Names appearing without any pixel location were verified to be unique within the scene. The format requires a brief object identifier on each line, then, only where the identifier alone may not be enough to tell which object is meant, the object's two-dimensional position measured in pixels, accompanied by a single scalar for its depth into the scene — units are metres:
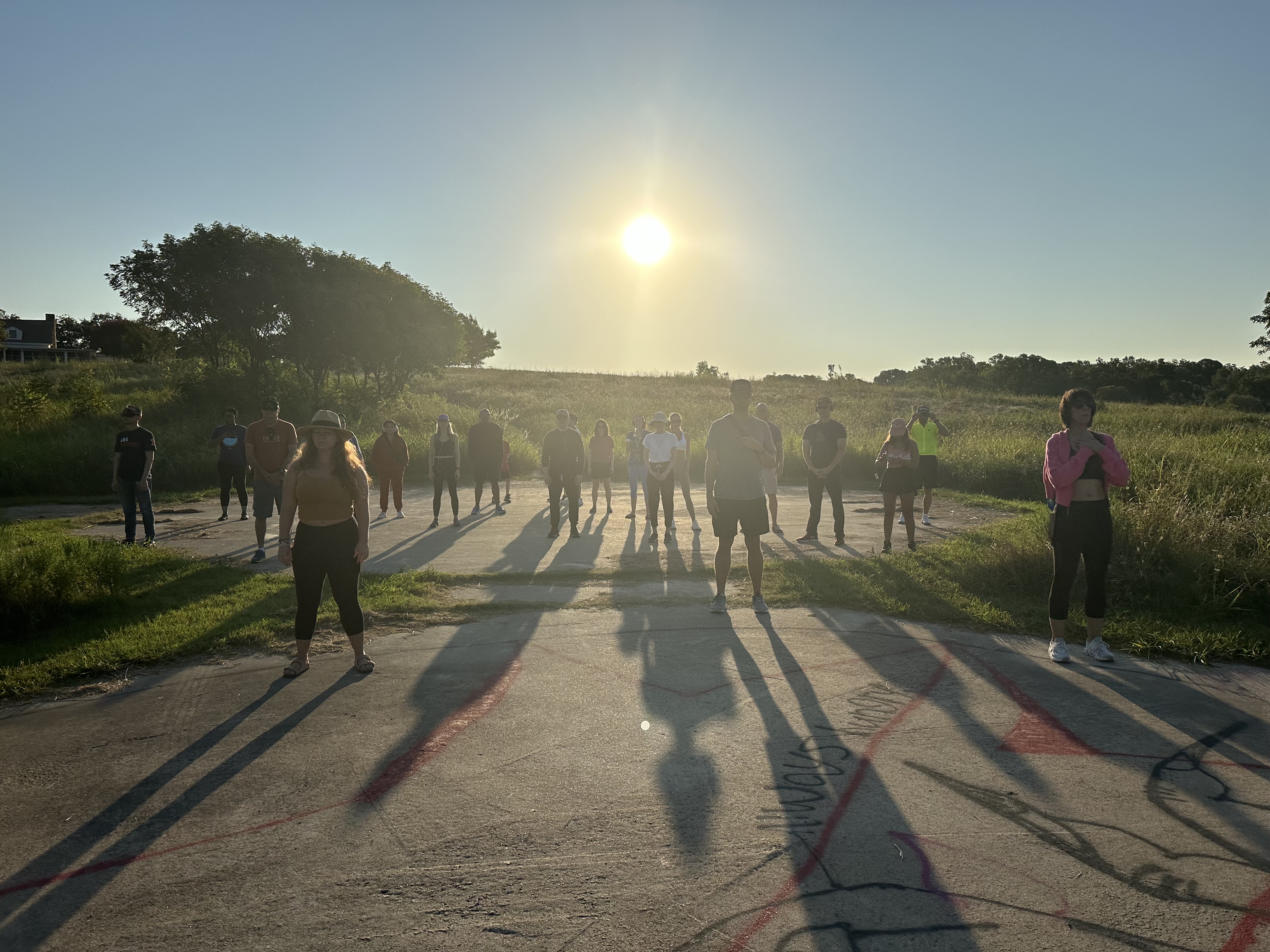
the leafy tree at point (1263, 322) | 62.91
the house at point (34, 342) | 77.25
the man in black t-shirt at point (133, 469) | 11.26
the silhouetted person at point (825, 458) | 11.56
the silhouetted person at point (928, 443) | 13.35
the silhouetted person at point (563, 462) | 12.46
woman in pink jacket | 6.05
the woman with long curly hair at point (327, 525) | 5.78
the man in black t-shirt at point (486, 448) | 14.02
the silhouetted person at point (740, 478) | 7.34
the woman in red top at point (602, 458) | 14.70
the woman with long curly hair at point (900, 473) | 10.58
